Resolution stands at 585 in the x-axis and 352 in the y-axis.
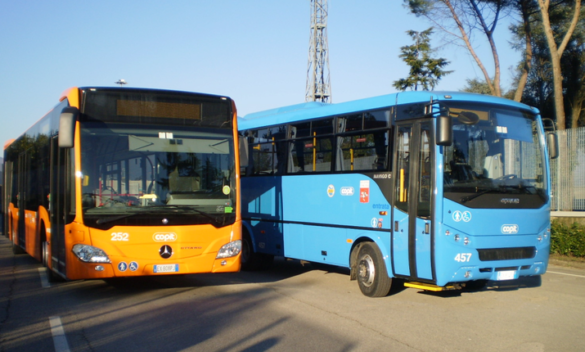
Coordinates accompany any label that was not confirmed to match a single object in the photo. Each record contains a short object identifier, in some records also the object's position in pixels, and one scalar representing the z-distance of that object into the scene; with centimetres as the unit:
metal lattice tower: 3681
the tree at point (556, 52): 1939
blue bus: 846
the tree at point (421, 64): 3077
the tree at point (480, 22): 2198
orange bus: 881
